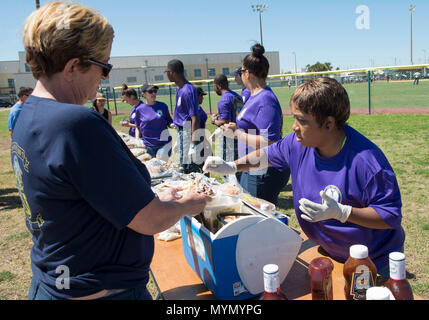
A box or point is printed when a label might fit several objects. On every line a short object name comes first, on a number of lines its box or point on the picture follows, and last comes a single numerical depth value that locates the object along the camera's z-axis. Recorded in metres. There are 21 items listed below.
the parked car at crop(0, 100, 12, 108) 46.00
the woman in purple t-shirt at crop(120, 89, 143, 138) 6.49
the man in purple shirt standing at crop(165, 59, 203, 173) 5.00
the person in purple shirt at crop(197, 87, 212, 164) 5.41
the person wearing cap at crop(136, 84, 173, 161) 5.82
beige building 60.31
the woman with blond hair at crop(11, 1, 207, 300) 1.01
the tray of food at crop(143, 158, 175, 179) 3.51
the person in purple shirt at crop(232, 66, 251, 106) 5.15
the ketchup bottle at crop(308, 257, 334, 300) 1.31
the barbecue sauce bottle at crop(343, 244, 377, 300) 1.24
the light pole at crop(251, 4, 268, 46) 40.89
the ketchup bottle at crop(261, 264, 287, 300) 1.11
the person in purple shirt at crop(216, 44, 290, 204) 2.88
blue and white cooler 1.46
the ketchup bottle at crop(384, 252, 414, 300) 1.10
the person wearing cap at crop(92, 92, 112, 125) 5.59
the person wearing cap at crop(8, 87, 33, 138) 5.41
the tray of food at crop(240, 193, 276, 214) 1.99
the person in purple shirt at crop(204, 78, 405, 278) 1.49
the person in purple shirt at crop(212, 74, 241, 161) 4.61
